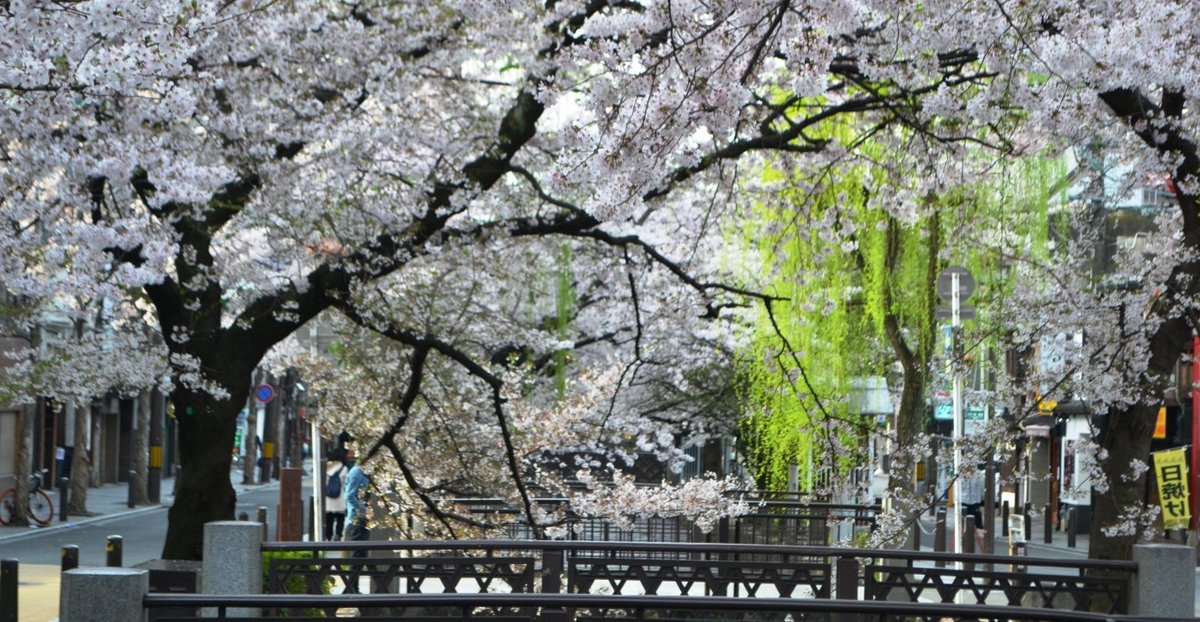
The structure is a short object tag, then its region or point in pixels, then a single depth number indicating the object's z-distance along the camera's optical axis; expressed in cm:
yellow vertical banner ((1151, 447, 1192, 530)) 2072
